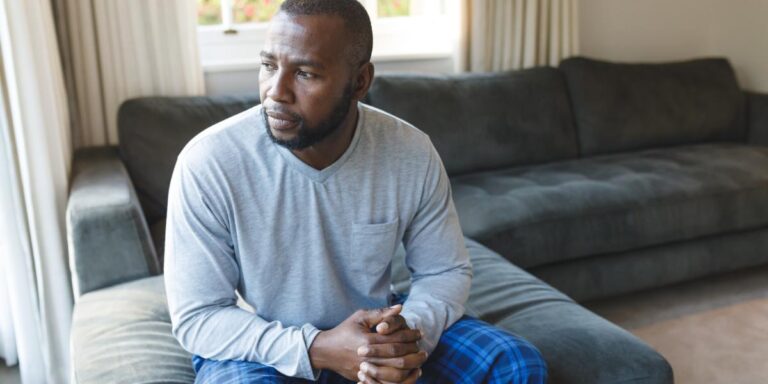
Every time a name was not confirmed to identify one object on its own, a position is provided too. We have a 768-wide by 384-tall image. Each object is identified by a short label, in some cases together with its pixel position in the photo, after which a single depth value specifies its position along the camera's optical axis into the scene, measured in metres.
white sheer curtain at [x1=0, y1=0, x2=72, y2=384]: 1.81
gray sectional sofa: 1.50
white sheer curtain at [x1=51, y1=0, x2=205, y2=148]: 2.46
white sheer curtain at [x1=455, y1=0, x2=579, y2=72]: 3.13
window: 2.95
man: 1.21
